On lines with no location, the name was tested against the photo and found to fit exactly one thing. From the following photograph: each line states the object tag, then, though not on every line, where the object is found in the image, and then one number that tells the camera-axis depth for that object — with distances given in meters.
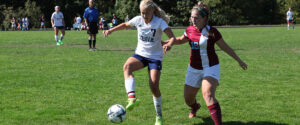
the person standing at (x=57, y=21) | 19.69
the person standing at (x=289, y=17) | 37.53
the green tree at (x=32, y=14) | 57.06
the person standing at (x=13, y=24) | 51.76
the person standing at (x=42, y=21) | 53.91
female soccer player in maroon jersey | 5.07
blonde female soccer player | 5.60
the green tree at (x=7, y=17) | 53.78
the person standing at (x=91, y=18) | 16.66
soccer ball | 5.25
